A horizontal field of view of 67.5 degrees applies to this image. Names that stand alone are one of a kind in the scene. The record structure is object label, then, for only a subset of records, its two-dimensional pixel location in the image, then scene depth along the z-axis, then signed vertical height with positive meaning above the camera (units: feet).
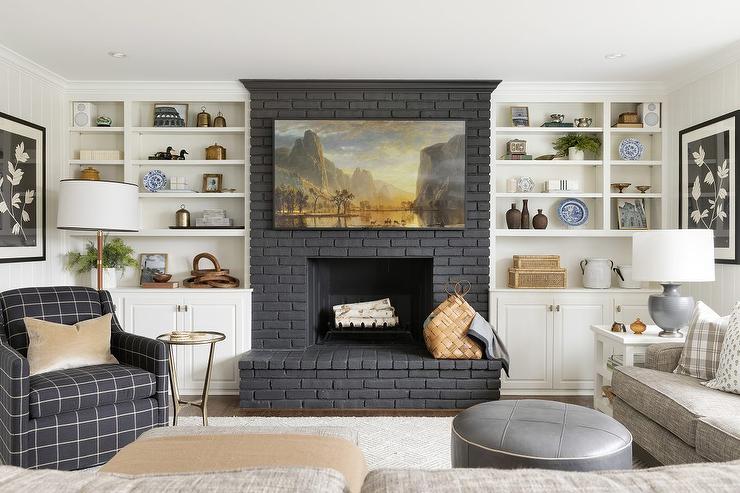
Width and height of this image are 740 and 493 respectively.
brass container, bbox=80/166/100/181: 14.70 +1.91
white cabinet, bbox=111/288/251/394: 14.25 -1.88
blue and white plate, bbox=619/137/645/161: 15.21 +2.72
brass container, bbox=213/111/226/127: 15.06 +3.41
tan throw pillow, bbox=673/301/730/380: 9.29 -1.64
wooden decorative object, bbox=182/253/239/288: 14.64 -0.84
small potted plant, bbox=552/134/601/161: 14.93 +2.81
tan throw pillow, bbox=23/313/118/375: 10.05 -1.87
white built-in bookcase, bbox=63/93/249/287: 15.43 +2.06
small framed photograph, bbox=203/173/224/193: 15.28 +1.77
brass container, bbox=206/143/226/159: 15.05 +2.57
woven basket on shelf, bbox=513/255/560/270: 14.74 -0.36
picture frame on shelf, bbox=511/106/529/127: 15.23 +3.61
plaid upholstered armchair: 8.88 -2.58
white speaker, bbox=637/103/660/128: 14.90 +3.62
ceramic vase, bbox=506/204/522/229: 15.03 +0.80
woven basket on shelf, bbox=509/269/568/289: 14.62 -0.79
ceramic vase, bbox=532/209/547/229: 15.01 +0.75
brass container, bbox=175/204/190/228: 15.06 +0.76
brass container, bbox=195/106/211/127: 15.01 +3.44
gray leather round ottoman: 6.31 -2.30
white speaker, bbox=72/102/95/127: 14.96 +3.53
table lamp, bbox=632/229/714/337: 10.98 -0.33
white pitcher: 14.78 -0.67
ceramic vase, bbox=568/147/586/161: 15.05 +2.58
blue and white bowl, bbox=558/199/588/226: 15.37 +0.99
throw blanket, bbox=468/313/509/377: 13.28 -2.23
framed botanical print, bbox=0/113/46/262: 12.45 +1.30
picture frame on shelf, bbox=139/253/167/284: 15.31 -0.53
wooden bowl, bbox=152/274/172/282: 14.69 -0.85
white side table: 11.21 -2.08
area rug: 10.12 -3.90
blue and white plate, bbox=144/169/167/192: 15.11 +1.80
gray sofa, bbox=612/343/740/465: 7.30 -2.41
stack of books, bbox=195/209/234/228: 15.08 +0.72
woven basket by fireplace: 13.42 -2.11
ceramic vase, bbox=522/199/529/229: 14.99 +0.88
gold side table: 11.03 -2.19
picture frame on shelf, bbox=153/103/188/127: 14.89 +3.48
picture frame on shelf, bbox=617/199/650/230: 15.20 +0.96
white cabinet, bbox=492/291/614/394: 14.39 -2.25
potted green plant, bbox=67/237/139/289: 14.49 -0.38
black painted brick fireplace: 14.57 +0.43
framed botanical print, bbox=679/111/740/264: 11.89 +1.58
